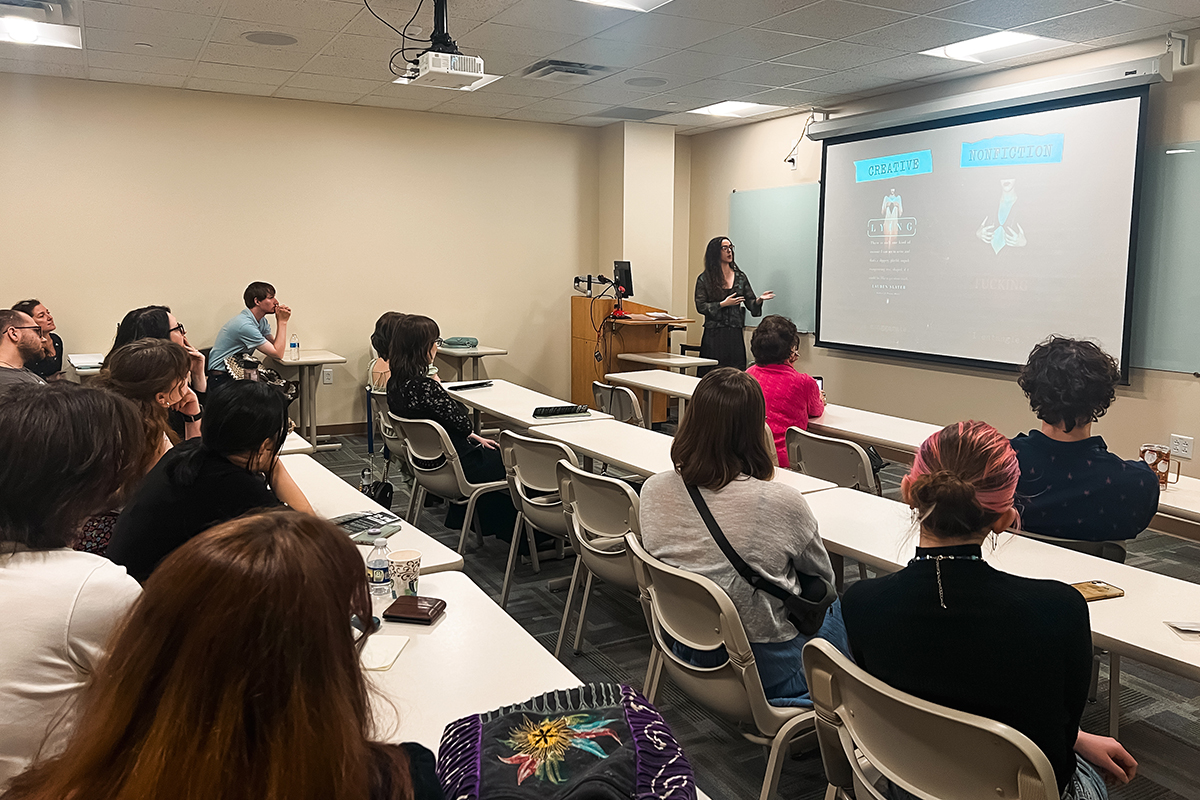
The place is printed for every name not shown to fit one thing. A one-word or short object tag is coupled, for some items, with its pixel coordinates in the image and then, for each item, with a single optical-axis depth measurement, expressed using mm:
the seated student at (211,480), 1994
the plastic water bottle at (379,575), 2100
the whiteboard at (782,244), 7496
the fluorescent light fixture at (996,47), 5203
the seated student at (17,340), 3690
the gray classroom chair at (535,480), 3397
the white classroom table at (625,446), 3299
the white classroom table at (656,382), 5504
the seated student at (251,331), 5812
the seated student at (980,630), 1436
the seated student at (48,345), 5261
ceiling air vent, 5836
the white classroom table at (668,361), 7043
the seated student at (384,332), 4504
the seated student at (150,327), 3850
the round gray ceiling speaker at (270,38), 5027
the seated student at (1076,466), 2559
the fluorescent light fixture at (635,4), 4457
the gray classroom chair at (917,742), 1319
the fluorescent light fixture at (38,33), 5059
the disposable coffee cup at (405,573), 2066
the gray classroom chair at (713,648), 1931
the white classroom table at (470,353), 7266
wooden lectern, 7703
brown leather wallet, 1920
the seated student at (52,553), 1239
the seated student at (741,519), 2131
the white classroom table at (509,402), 4512
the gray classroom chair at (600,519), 2838
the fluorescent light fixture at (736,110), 7422
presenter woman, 7293
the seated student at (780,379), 4074
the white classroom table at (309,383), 6605
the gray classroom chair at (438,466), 4000
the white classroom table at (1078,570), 1811
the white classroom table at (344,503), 2312
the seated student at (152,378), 2668
